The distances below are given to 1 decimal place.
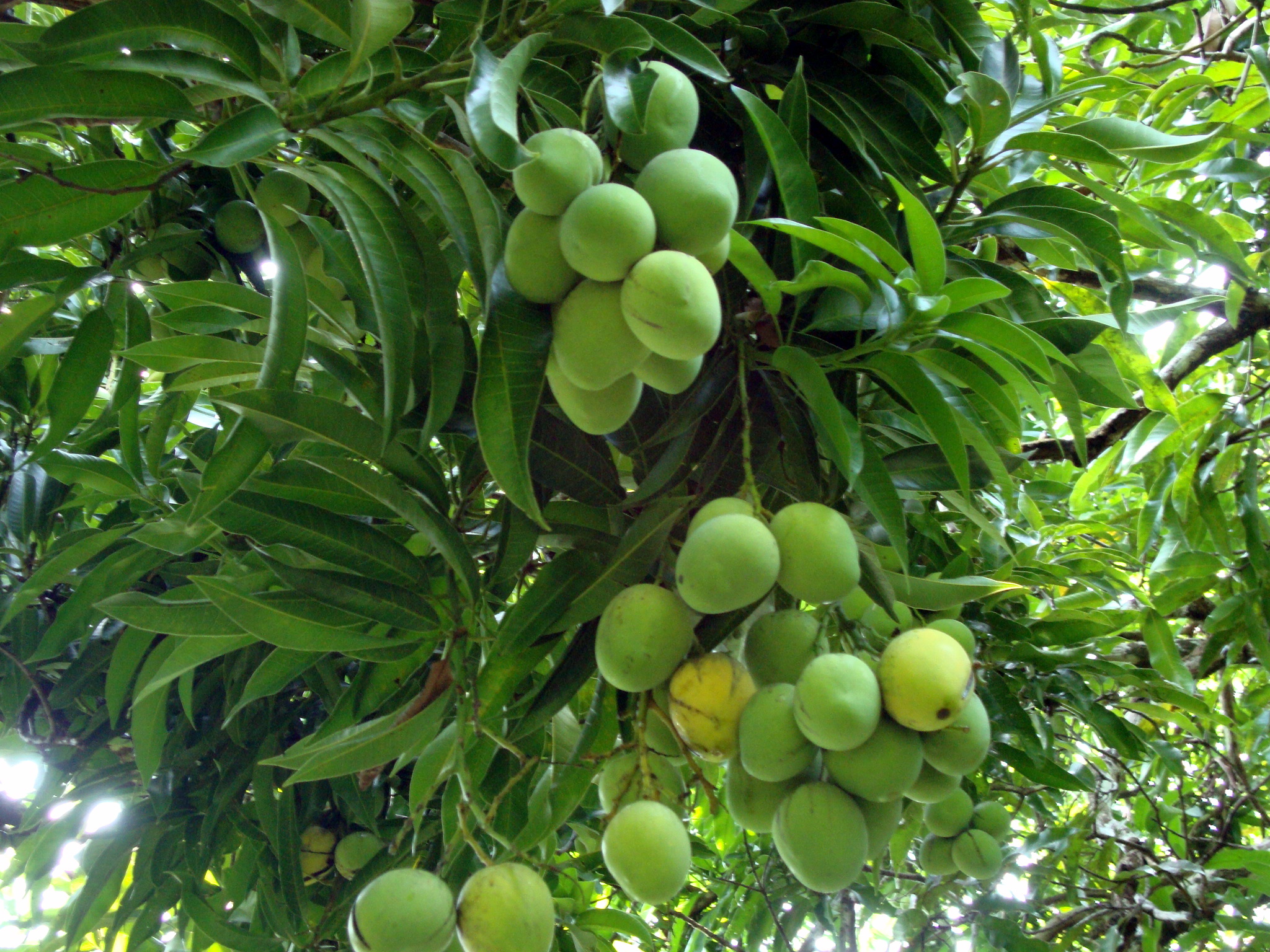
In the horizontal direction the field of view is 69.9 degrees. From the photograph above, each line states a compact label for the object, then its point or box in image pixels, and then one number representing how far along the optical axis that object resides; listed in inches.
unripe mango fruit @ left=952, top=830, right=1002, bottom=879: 62.5
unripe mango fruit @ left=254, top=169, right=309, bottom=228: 46.3
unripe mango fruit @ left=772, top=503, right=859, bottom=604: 32.0
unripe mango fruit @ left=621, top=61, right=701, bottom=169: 32.9
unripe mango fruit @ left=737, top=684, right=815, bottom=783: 33.1
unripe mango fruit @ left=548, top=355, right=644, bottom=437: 32.4
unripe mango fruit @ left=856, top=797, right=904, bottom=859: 36.1
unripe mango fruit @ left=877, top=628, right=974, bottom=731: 33.0
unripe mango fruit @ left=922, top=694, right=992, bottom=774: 35.7
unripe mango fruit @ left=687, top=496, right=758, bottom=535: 33.6
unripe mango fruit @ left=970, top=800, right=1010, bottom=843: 64.2
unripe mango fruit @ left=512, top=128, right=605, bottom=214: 28.7
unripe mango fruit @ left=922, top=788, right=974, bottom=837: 59.1
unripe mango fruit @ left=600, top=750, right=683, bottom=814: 37.9
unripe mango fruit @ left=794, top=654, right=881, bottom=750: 31.4
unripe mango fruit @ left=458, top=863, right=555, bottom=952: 33.1
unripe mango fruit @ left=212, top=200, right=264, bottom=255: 52.6
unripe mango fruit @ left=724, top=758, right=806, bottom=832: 37.7
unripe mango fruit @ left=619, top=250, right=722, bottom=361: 27.1
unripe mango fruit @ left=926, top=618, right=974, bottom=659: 45.3
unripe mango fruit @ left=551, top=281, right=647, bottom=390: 29.1
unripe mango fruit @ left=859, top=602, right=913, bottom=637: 45.7
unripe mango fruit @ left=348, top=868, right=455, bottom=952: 32.7
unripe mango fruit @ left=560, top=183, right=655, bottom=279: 27.7
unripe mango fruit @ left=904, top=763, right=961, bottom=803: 38.8
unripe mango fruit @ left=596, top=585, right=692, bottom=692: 33.1
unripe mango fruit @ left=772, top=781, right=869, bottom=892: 33.8
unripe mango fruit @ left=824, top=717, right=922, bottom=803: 33.9
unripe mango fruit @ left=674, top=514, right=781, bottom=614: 30.5
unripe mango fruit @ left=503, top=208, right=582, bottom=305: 30.2
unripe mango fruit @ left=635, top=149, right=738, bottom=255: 29.6
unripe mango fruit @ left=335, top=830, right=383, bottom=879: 66.1
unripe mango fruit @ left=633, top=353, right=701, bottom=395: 32.0
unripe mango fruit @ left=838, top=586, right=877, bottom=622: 44.1
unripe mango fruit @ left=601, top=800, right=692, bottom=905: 34.0
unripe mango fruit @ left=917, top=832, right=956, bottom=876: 66.4
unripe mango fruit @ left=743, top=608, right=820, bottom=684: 36.1
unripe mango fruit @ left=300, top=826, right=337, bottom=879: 69.8
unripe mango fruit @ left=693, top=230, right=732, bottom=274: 32.2
